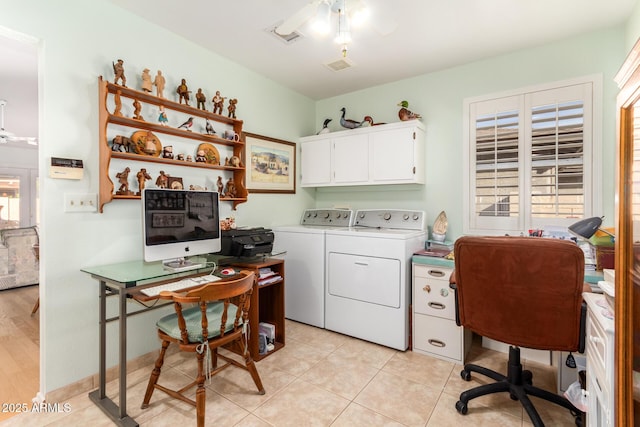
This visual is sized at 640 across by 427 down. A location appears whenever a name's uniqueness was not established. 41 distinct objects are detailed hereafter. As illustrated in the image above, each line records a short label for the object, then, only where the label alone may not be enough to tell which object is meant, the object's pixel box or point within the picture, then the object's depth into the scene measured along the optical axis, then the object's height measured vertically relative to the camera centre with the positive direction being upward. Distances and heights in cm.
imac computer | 192 -11
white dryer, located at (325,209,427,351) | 249 -59
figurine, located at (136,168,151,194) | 219 +23
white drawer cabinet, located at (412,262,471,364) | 232 -82
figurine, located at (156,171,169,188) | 230 +21
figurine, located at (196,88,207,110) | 249 +90
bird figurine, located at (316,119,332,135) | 354 +95
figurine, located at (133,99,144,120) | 210 +67
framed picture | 307 +48
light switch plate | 189 +4
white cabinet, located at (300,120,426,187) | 292 +55
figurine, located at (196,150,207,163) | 255 +43
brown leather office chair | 147 -43
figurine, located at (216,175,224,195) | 272 +22
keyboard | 174 -44
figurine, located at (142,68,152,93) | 213 +88
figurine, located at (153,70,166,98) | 221 +89
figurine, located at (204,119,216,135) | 258 +68
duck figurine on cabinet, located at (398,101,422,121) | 299 +93
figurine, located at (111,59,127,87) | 200 +89
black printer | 234 -25
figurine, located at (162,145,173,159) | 230 +42
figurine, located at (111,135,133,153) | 202 +43
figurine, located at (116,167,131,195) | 209 +19
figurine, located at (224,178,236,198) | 278 +18
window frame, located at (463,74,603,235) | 233 +42
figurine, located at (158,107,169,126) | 222 +65
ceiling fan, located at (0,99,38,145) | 366 +96
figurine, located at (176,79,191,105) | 237 +90
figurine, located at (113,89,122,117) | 198 +68
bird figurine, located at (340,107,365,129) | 330 +92
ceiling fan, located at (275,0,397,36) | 150 +99
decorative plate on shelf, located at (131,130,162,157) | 215 +46
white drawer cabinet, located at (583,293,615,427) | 104 -57
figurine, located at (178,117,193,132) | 239 +65
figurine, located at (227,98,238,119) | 276 +92
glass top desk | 164 -45
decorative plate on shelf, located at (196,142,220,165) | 260 +48
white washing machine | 291 -57
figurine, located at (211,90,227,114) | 262 +91
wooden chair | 156 -65
